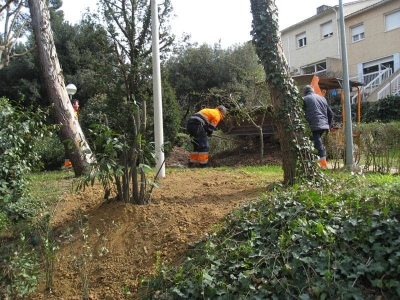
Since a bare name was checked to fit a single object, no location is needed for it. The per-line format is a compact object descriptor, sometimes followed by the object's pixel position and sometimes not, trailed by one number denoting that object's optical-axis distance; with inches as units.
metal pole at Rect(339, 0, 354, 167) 263.6
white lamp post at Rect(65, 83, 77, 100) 584.2
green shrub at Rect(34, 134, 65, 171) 457.4
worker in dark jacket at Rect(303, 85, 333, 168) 275.4
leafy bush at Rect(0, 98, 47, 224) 185.0
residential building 906.1
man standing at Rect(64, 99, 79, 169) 413.0
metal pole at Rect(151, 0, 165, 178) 247.8
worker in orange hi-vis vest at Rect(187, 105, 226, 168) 368.2
